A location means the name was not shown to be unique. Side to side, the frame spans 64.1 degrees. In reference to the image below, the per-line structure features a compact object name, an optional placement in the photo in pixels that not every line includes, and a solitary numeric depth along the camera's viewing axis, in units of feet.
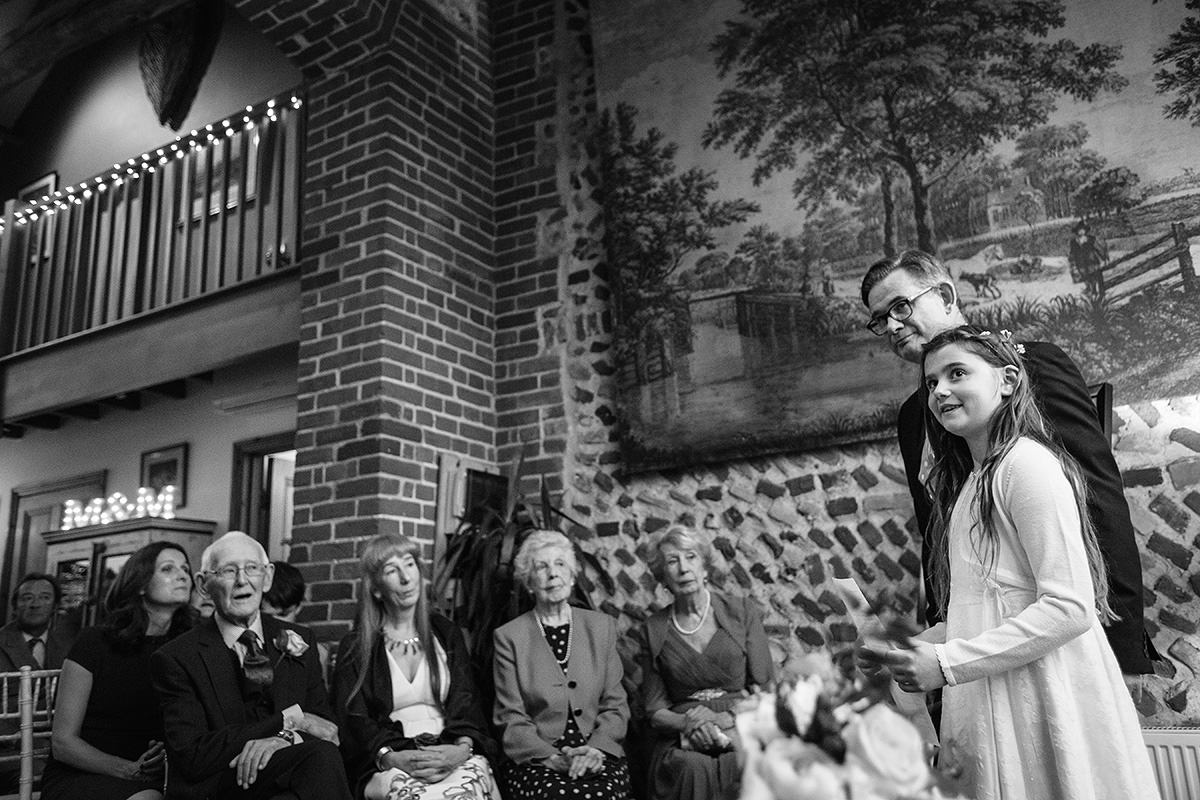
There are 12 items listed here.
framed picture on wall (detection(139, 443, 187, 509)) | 21.86
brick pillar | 13.88
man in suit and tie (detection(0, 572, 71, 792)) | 14.76
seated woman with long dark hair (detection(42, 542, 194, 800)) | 9.98
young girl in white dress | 5.13
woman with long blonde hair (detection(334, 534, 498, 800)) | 10.52
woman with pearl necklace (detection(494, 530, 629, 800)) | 10.97
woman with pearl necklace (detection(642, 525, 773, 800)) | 11.08
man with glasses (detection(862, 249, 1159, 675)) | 6.04
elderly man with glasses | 9.15
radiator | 9.93
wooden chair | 10.18
